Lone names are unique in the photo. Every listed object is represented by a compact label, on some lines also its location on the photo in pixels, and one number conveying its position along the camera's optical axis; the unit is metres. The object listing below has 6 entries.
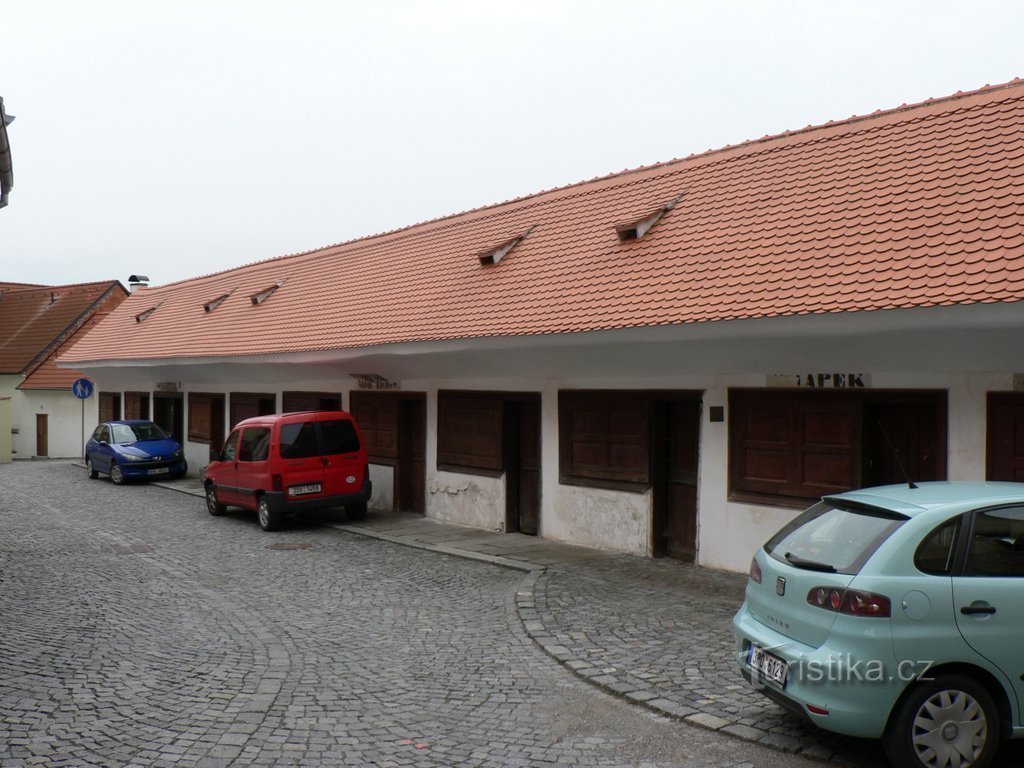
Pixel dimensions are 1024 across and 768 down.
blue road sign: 28.91
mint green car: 4.88
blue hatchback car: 23.56
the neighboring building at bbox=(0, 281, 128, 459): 36.53
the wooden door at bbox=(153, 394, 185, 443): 26.67
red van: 15.20
